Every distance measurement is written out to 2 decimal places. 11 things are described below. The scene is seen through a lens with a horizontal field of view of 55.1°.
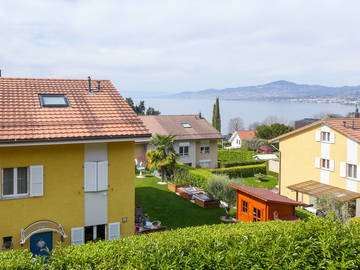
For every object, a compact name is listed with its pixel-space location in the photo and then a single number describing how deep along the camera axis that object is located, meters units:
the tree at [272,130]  67.81
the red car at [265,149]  62.19
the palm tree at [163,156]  30.58
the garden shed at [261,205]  17.48
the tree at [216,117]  81.00
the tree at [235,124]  115.74
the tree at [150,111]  89.23
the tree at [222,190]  22.08
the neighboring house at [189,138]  39.88
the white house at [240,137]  74.05
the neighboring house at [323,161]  24.27
